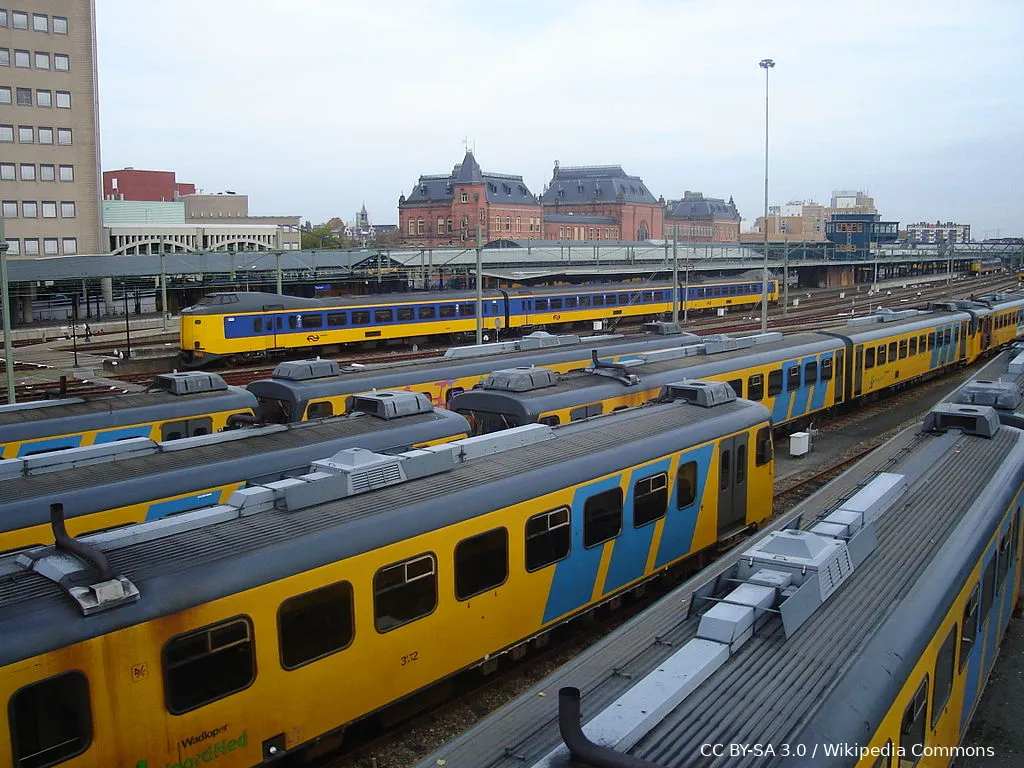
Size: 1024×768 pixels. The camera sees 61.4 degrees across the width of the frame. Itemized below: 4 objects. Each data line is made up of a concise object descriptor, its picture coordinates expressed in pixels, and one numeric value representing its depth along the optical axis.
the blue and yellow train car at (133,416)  14.52
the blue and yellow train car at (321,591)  7.03
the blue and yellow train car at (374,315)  36.34
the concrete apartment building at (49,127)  55.19
